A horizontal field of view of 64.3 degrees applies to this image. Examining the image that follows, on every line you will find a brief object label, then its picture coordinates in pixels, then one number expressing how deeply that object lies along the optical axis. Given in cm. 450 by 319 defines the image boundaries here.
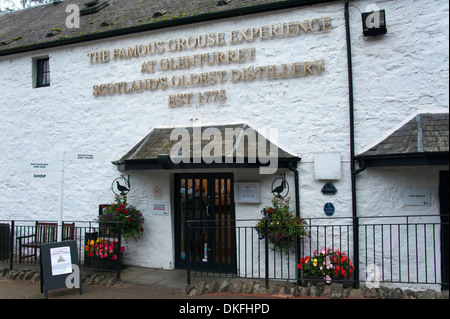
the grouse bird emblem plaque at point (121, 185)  796
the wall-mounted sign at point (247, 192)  702
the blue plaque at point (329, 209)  657
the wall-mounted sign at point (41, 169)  639
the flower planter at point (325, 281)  589
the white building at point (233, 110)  621
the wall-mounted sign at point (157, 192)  780
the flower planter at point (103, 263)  727
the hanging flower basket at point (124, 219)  733
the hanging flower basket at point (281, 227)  630
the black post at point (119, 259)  668
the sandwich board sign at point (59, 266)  598
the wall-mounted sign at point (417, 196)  606
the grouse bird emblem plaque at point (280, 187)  683
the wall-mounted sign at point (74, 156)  644
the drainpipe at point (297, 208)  640
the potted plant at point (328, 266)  593
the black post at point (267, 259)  599
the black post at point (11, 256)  729
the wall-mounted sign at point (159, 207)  772
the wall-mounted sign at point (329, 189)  657
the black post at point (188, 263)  619
